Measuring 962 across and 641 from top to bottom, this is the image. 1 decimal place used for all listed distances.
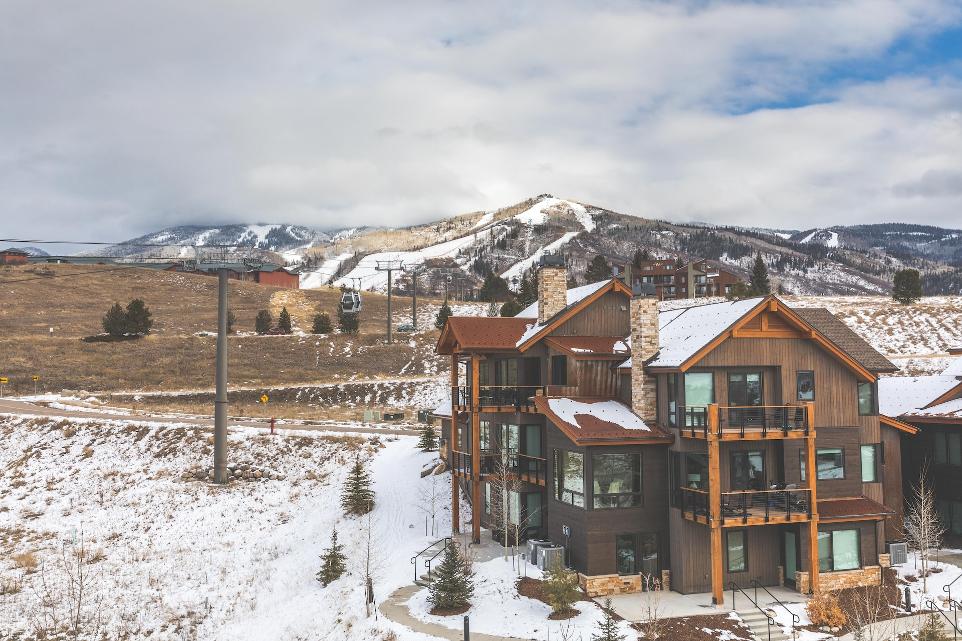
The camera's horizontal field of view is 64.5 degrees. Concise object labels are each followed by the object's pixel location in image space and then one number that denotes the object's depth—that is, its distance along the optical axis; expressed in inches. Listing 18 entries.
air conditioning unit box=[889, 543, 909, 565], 1186.0
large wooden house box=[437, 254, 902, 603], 1090.1
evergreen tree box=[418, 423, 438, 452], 1860.2
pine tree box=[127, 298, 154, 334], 3604.8
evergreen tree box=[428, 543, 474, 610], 1028.5
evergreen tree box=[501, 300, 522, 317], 3564.2
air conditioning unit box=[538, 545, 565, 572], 1105.4
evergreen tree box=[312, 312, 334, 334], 3941.9
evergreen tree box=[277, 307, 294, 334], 3981.3
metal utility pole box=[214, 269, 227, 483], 1749.5
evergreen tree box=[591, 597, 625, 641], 826.2
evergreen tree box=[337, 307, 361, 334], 3850.9
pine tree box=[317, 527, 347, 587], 1258.0
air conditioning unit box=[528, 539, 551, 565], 1152.1
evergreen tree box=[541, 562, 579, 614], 978.1
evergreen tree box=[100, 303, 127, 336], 3565.5
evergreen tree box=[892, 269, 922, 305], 3720.5
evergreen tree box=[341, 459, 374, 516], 1544.0
